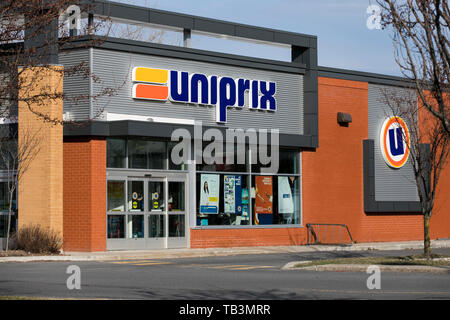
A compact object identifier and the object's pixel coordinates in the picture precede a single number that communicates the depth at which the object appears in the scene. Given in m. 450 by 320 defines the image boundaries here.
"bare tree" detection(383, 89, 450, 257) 23.86
